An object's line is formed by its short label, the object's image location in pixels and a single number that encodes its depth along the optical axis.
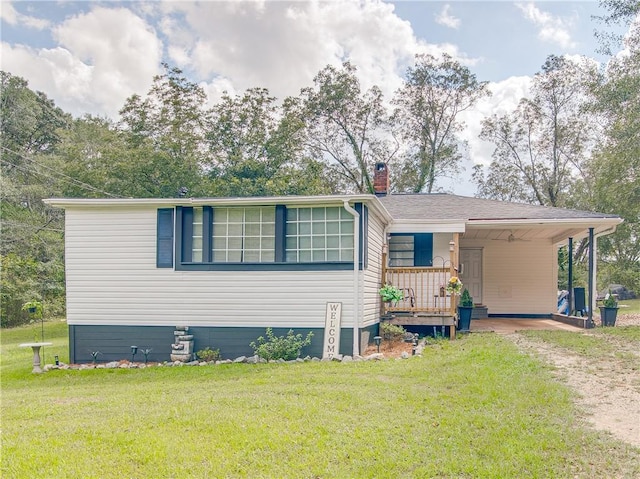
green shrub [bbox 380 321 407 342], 9.99
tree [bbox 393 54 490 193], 25.83
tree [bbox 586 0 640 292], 14.06
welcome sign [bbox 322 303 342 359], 8.73
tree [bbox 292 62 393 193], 25.80
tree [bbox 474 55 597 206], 23.42
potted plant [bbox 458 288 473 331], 10.65
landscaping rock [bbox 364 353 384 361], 8.21
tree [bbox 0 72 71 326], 19.22
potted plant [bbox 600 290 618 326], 11.26
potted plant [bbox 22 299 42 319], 17.64
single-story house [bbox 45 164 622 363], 8.95
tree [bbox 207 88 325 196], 20.09
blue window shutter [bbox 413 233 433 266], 11.88
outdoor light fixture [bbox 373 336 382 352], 9.11
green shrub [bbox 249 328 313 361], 8.62
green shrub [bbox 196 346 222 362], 9.08
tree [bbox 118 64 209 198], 18.53
